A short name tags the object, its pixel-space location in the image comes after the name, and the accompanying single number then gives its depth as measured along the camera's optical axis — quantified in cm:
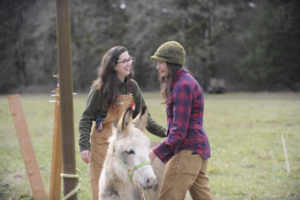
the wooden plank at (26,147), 524
